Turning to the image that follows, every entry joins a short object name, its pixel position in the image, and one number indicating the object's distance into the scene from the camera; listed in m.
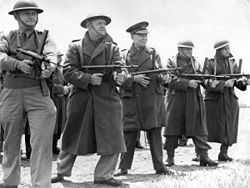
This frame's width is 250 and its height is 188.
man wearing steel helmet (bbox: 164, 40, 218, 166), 10.08
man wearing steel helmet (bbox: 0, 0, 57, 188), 6.70
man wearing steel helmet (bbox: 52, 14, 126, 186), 7.70
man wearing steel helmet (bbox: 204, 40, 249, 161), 10.89
